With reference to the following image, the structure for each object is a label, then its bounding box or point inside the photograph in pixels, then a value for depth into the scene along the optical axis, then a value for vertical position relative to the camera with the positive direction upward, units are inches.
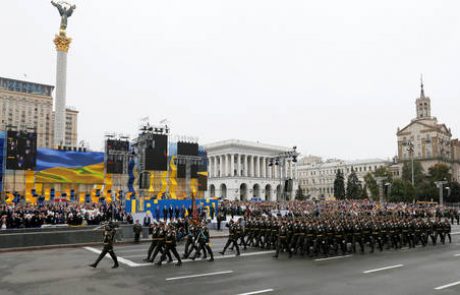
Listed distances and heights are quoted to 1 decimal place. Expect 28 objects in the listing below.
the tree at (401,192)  2920.8 -20.1
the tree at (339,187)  3312.0 +18.3
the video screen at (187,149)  1732.3 +180.4
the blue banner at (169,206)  1316.4 -50.6
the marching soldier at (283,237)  698.3 -81.5
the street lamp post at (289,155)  1797.2 +154.6
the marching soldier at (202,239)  663.1 -77.3
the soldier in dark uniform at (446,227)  916.0 -86.6
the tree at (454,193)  3105.3 -32.7
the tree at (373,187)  3393.2 +19.5
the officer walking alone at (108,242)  566.9 -69.5
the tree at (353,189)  3334.2 +4.9
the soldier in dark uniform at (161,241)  621.3 -75.1
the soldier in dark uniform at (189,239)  660.7 -77.2
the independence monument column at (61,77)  2085.4 +588.0
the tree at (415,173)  3442.4 +141.9
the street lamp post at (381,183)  2106.1 +33.4
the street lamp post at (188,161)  1749.9 +128.5
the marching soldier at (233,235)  716.7 -77.1
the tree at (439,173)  3398.1 +133.3
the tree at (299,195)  4067.9 -54.2
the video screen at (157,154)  1583.4 +144.6
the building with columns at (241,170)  4180.6 +213.8
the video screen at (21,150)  1448.1 +150.6
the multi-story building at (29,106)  4724.4 +1024.2
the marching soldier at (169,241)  613.0 -75.0
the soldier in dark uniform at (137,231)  909.2 -87.3
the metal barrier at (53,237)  772.0 -89.7
